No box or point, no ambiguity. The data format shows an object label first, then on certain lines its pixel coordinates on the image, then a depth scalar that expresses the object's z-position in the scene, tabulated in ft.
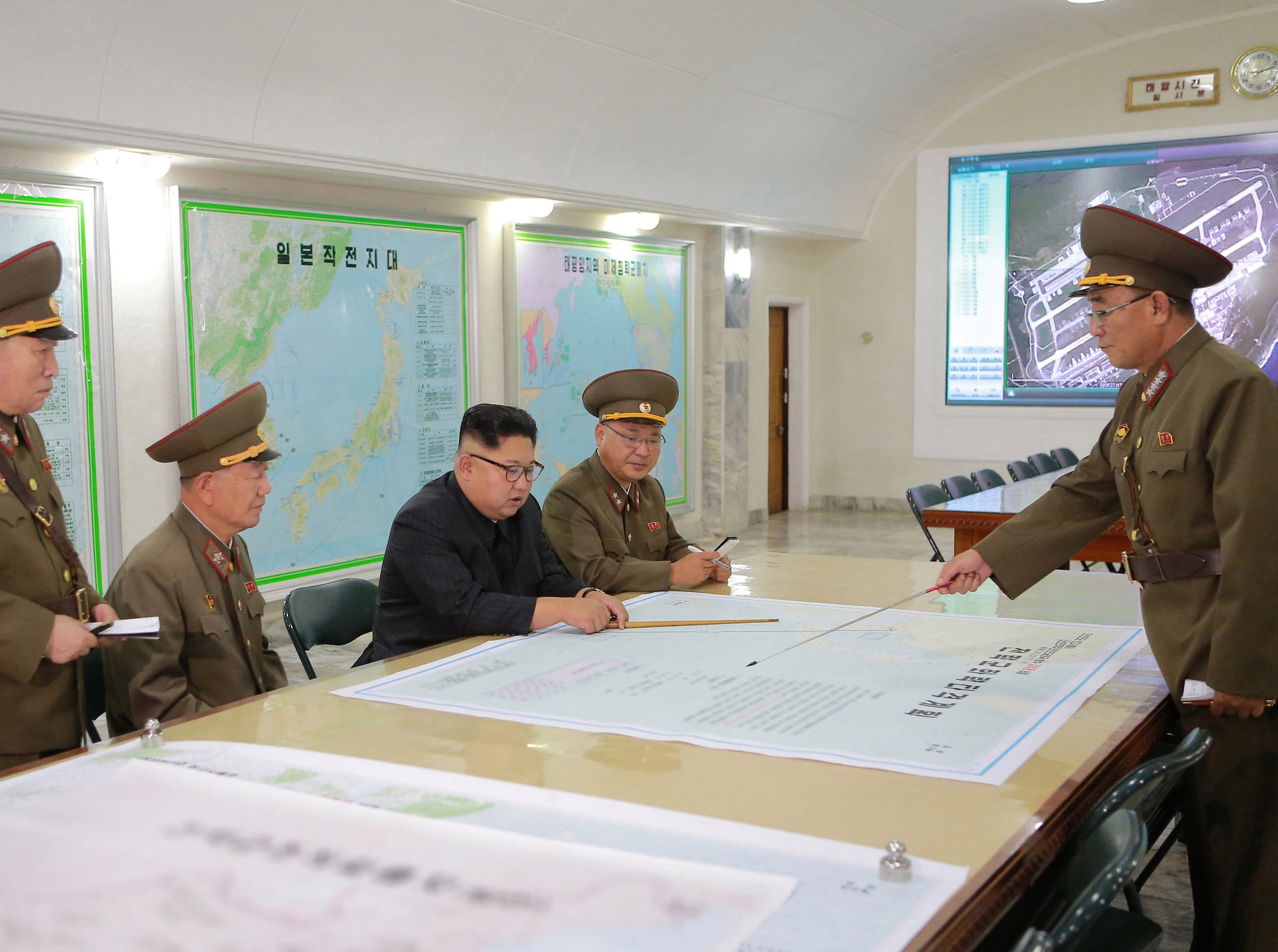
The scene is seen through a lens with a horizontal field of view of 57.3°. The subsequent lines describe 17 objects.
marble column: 33.76
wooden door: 40.45
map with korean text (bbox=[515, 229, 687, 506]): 27.40
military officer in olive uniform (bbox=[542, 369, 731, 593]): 11.73
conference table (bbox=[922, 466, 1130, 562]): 17.04
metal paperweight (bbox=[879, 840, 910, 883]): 4.78
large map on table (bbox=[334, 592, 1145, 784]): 6.59
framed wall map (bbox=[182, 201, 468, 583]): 20.11
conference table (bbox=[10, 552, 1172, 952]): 5.13
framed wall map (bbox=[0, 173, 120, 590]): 17.51
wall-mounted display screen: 34.22
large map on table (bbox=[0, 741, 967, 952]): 4.43
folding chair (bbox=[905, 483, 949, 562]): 20.07
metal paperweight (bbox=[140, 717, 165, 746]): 6.64
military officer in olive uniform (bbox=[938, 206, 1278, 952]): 7.64
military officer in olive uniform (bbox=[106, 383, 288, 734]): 8.29
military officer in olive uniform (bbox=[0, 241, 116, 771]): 7.80
